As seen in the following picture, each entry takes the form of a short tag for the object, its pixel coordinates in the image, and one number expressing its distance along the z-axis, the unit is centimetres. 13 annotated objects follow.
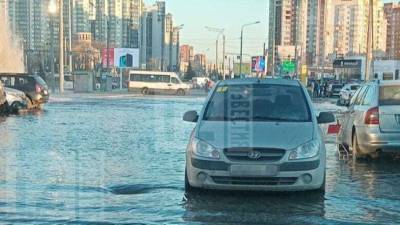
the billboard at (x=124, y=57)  7350
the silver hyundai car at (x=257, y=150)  778
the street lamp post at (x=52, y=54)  5516
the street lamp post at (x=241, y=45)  7438
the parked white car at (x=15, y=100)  2563
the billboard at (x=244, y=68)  8897
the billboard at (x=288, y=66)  8333
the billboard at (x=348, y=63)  7641
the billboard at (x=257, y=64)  7674
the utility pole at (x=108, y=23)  7488
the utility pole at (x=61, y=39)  4797
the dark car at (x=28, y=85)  2892
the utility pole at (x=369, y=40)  3578
